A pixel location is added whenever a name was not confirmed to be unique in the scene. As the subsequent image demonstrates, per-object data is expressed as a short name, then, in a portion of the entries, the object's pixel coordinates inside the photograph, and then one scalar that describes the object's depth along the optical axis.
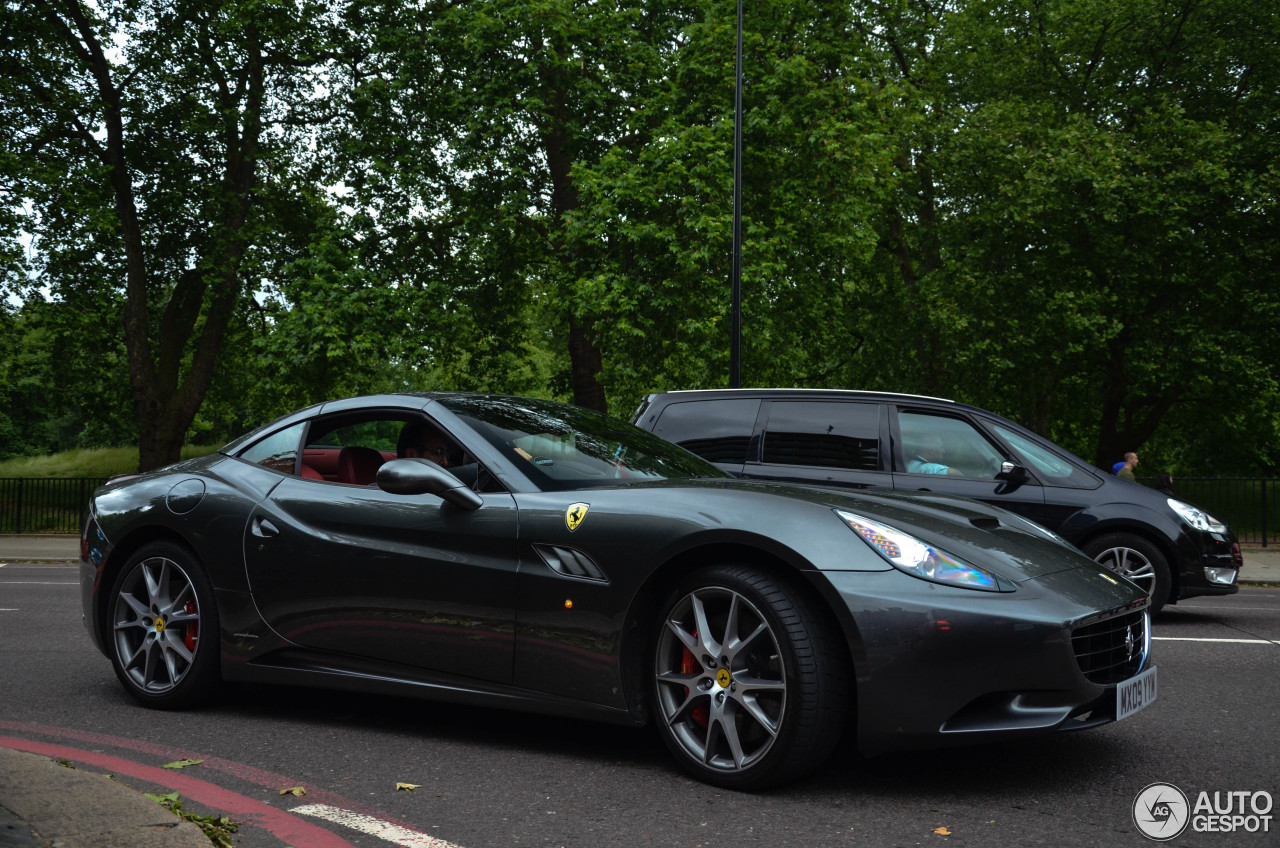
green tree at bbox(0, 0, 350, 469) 23.52
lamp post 17.62
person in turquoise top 8.60
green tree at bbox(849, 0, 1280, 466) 24.28
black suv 8.64
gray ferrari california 3.84
